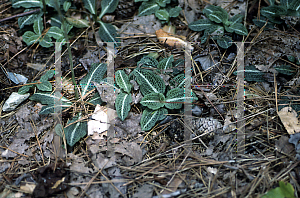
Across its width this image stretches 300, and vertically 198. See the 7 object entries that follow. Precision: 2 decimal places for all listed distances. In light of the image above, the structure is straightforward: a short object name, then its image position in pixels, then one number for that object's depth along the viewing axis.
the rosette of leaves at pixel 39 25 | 2.88
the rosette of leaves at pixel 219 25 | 2.74
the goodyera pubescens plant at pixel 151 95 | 2.24
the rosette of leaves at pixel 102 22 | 2.89
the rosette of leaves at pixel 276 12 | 2.78
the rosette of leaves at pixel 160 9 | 2.94
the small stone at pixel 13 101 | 2.42
